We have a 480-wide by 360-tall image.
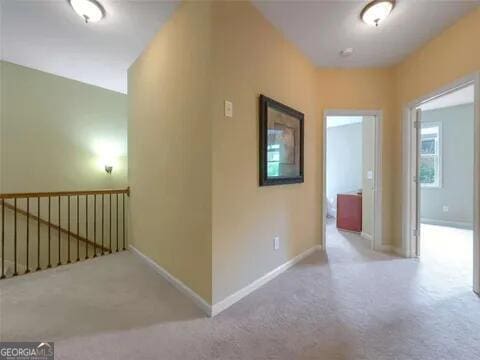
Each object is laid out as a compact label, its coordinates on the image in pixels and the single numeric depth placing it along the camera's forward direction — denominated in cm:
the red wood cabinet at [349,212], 436
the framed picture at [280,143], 225
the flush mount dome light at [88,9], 209
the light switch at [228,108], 190
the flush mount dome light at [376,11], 204
